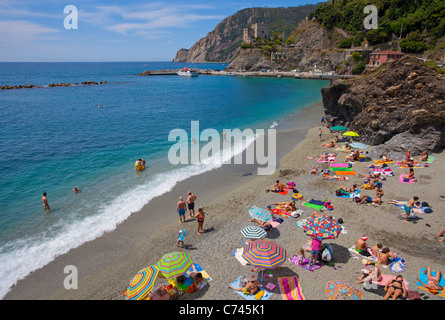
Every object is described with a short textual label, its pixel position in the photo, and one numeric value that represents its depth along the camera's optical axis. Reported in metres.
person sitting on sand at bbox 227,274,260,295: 8.86
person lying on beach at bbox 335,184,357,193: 15.72
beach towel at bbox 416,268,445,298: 8.27
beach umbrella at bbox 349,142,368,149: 22.04
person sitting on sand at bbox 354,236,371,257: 10.52
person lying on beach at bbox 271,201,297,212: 14.14
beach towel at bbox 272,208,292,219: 13.80
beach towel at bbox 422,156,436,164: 18.75
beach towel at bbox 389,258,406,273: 9.57
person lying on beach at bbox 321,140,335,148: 25.05
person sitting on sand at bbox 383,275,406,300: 8.14
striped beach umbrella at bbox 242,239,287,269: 8.91
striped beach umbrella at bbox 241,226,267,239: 11.19
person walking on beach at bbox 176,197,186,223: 13.64
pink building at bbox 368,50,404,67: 73.88
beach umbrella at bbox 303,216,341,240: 10.31
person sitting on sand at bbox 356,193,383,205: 14.26
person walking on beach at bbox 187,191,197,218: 14.24
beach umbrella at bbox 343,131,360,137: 23.38
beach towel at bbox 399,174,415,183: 16.38
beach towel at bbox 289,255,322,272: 9.95
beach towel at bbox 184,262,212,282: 9.74
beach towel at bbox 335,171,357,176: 18.56
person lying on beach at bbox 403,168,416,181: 16.48
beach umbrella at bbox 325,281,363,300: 8.34
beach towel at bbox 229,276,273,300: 8.80
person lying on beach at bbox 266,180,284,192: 16.61
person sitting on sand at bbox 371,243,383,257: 10.24
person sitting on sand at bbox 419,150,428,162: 18.86
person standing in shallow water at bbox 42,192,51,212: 15.46
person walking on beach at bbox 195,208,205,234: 12.65
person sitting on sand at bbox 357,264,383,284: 8.81
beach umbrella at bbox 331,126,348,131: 25.75
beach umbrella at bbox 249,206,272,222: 12.83
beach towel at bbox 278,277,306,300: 8.80
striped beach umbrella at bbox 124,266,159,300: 8.49
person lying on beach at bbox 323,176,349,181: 17.83
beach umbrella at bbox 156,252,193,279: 8.68
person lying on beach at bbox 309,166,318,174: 19.29
